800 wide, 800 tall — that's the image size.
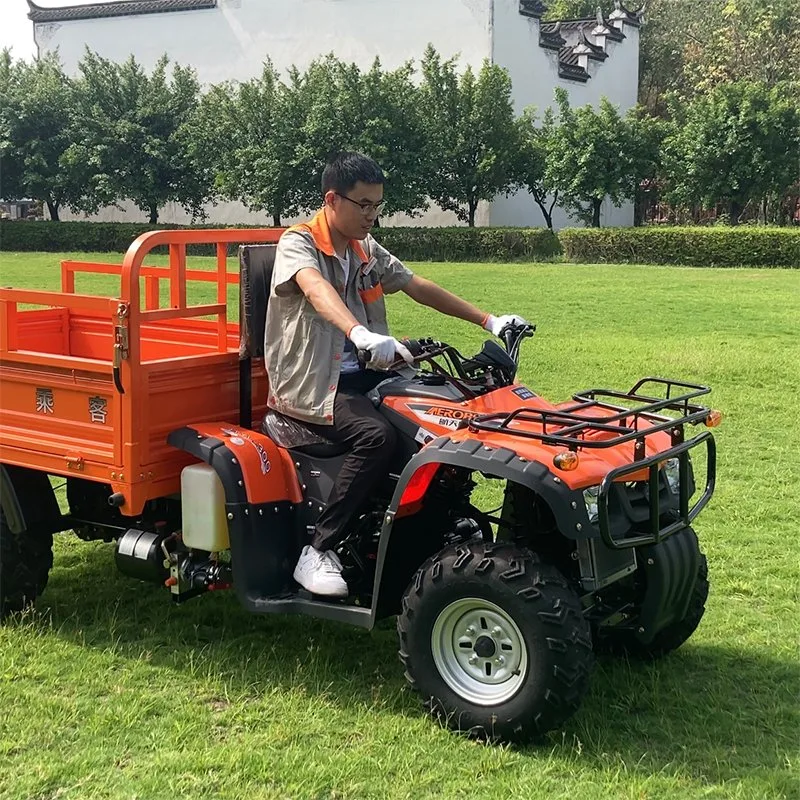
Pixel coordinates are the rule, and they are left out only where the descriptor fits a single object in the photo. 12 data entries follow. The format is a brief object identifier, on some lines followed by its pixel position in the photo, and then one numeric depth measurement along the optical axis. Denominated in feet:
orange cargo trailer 13.78
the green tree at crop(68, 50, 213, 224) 120.88
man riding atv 13.03
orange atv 11.70
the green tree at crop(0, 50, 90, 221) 122.62
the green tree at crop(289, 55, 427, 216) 109.13
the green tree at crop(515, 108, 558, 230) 113.70
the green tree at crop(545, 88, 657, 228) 110.42
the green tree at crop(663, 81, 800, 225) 109.60
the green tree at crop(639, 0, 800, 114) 149.79
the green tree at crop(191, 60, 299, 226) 113.39
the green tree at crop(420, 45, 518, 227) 109.60
